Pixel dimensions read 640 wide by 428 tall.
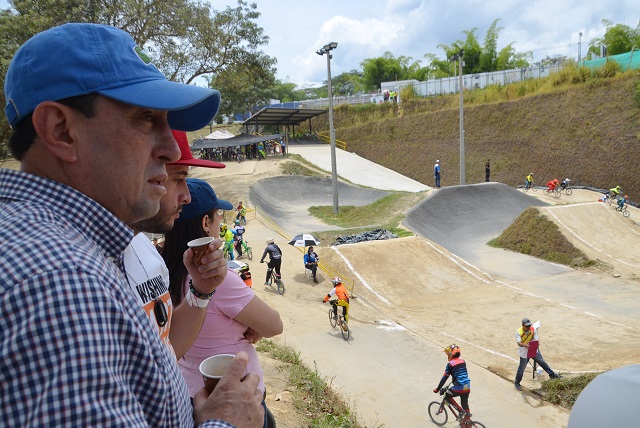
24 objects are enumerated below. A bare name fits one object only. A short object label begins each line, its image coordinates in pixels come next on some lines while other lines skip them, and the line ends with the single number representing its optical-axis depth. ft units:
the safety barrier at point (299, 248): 50.17
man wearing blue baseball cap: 2.80
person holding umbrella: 49.78
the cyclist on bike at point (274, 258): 45.62
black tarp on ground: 60.81
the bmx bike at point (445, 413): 24.68
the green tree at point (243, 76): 78.38
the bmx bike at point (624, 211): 78.28
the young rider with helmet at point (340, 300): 37.32
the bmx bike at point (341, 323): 37.42
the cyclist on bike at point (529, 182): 99.81
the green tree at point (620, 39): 145.79
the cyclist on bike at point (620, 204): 78.48
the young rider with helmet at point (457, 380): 24.91
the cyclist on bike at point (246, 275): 28.81
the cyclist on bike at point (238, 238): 55.03
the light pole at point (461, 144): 86.48
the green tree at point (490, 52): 180.14
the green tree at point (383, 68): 236.22
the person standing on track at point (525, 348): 30.32
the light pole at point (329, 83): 77.04
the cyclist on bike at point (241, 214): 72.56
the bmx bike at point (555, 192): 94.58
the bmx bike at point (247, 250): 55.87
